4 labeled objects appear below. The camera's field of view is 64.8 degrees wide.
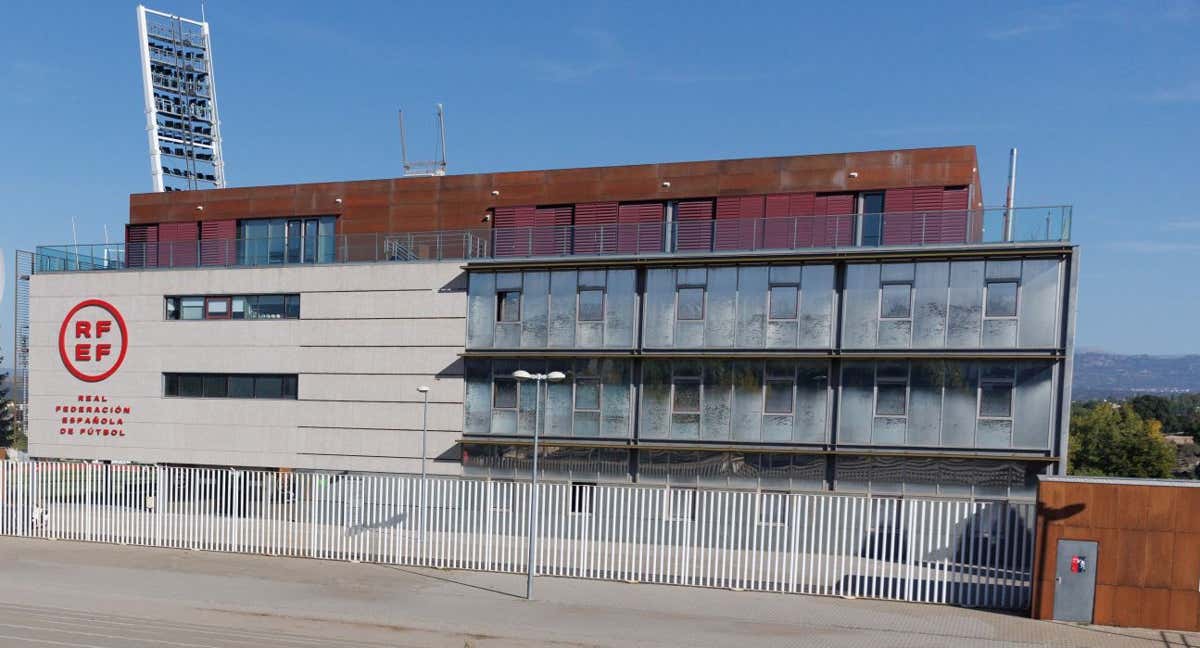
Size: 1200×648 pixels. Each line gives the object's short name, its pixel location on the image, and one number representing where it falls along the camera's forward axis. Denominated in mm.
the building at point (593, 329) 28391
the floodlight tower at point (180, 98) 63031
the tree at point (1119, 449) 76500
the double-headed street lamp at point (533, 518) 21484
